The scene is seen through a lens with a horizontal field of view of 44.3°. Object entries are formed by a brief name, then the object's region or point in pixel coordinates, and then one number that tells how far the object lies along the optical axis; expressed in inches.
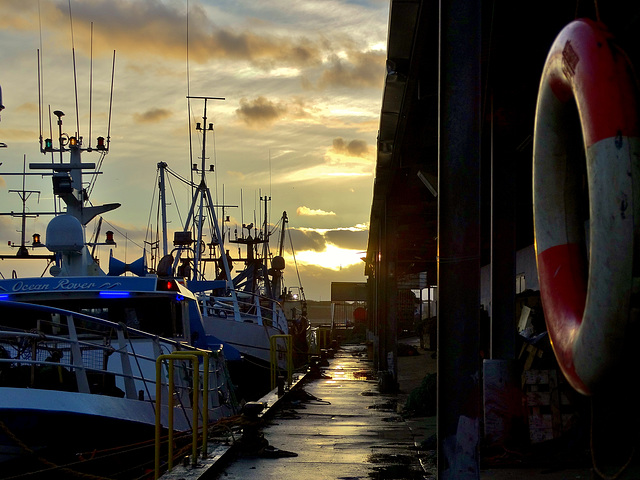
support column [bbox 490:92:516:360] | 394.0
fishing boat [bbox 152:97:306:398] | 834.2
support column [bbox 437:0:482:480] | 248.7
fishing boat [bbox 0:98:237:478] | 346.6
